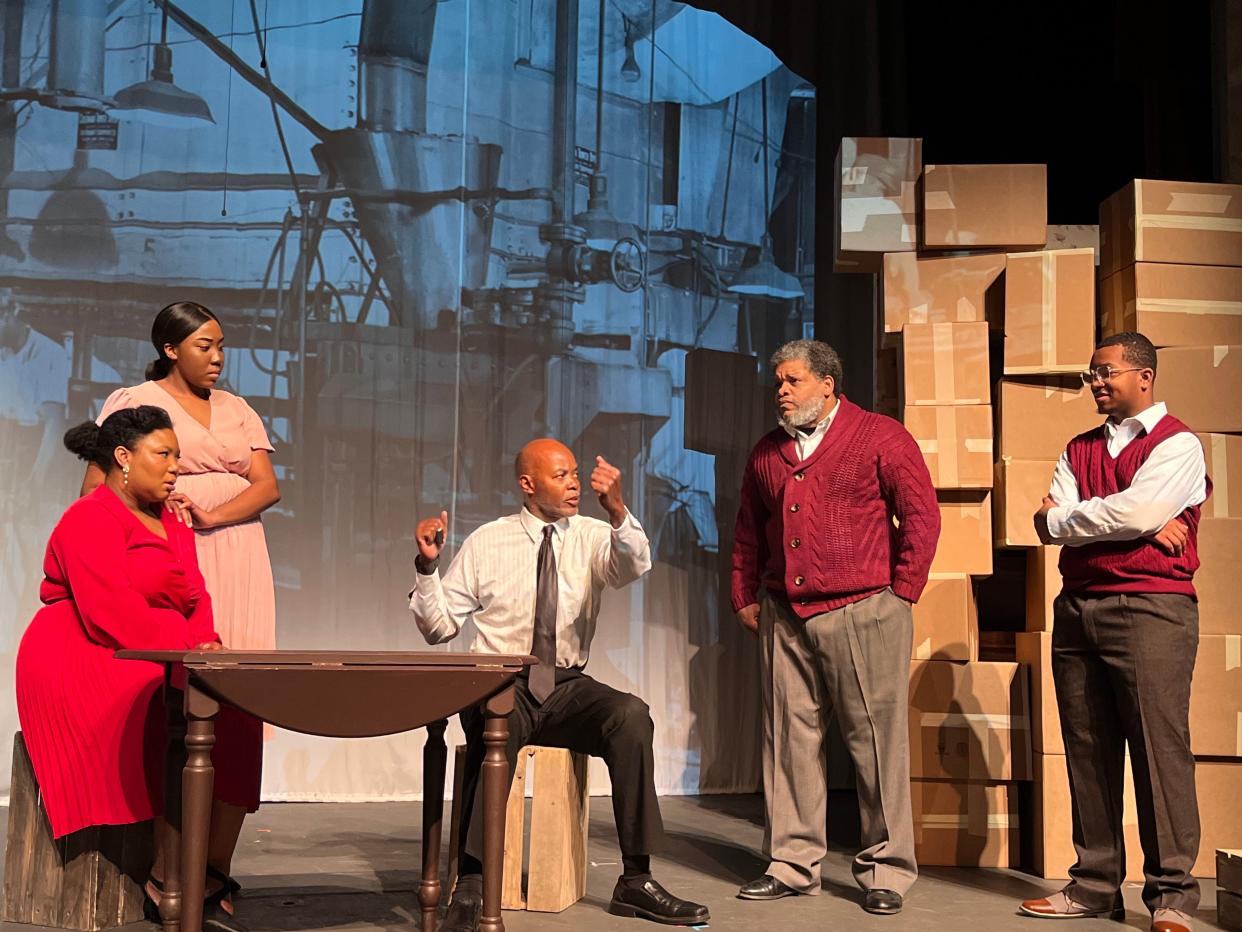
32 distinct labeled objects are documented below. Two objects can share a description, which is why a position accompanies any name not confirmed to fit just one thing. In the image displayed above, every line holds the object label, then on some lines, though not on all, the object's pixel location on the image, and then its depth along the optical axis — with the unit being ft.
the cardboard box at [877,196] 14.94
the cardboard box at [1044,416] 14.05
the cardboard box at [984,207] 14.64
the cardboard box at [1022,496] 13.92
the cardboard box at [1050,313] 13.93
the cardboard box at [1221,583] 13.43
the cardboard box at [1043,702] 13.46
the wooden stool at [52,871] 10.19
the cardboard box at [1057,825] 13.28
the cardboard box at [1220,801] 13.26
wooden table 8.68
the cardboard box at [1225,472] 13.65
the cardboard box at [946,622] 14.06
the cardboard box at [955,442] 14.02
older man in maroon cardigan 11.79
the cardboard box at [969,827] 13.85
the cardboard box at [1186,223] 14.02
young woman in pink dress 11.43
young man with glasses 10.75
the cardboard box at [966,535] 14.12
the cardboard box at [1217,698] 13.21
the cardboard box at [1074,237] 15.88
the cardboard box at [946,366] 14.18
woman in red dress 10.05
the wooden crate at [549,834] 11.30
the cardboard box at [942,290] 14.74
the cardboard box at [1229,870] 11.06
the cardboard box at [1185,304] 13.93
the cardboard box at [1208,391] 13.71
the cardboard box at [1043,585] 13.89
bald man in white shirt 10.83
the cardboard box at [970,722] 13.87
